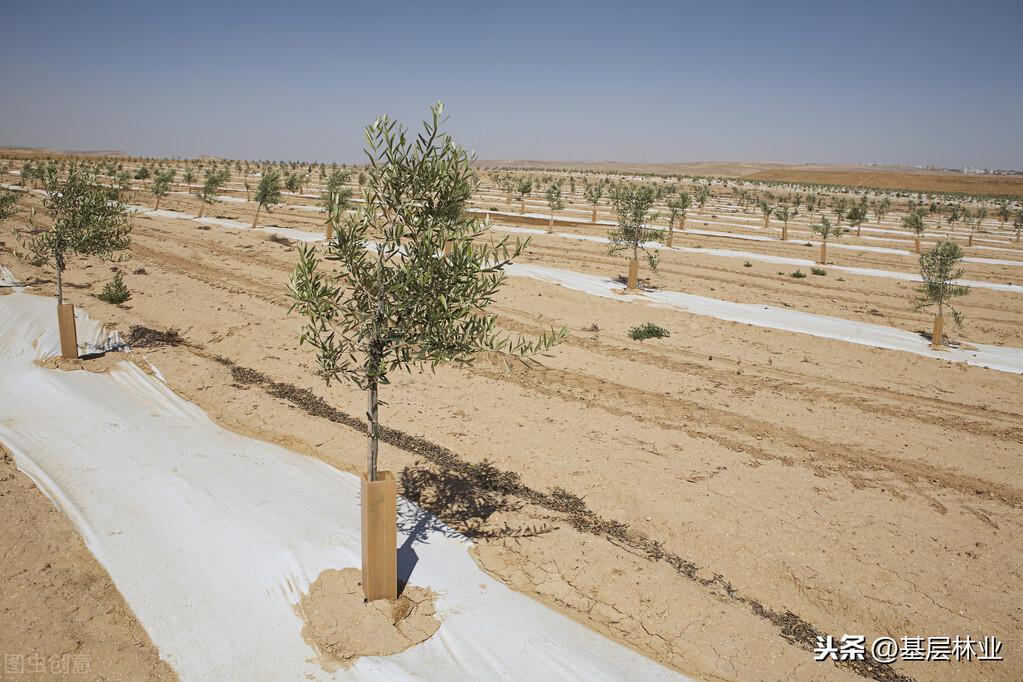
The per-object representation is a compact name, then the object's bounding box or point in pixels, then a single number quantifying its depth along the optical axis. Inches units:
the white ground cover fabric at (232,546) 270.4
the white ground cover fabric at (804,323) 773.3
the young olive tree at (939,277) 808.9
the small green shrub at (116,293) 830.8
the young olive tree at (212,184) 1696.6
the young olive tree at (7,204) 794.4
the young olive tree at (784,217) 1878.7
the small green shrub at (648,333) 806.5
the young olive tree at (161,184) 1898.4
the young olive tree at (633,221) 1044.5
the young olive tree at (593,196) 2327.5
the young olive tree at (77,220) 576.1
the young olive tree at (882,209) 2556.6
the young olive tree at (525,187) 2010.3
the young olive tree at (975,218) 2247.0
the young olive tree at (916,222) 1749.5
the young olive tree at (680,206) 1638.8
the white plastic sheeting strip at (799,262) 1269.7
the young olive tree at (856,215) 1854.1
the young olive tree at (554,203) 1969.4
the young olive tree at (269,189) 1525.6
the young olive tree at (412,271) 255.9
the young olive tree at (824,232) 1459.2
